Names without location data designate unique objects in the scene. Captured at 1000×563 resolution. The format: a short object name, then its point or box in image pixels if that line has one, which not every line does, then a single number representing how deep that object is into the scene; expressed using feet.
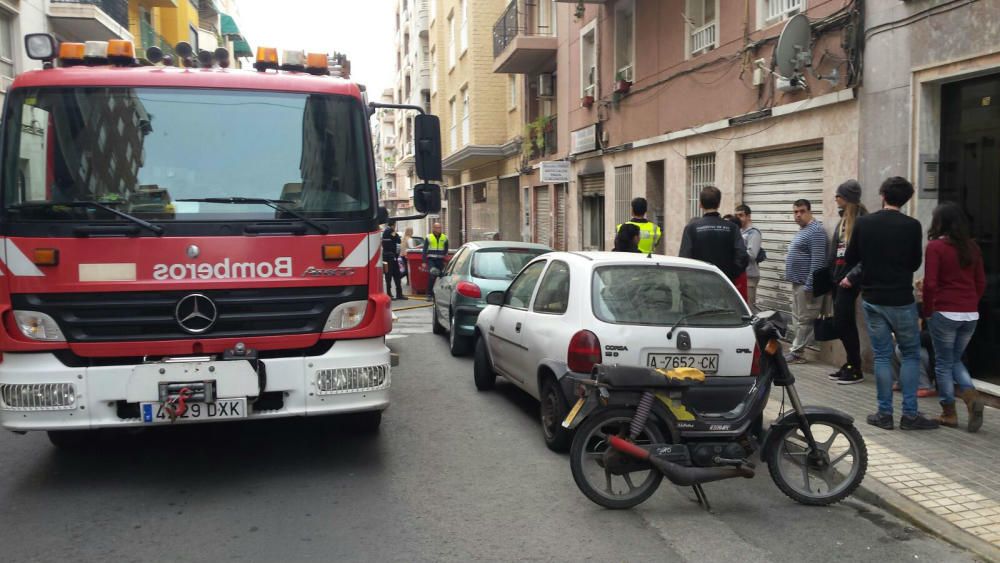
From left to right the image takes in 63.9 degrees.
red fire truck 15.52
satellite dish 30.01
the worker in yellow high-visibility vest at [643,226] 30.25
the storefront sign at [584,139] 56.80
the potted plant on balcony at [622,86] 50.44
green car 32.24
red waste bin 63.12
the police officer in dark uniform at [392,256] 57.00
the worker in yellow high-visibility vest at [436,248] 58.59
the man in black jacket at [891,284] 19.31
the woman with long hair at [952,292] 19.40
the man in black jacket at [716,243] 26.16
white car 17.76
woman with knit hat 25.80
